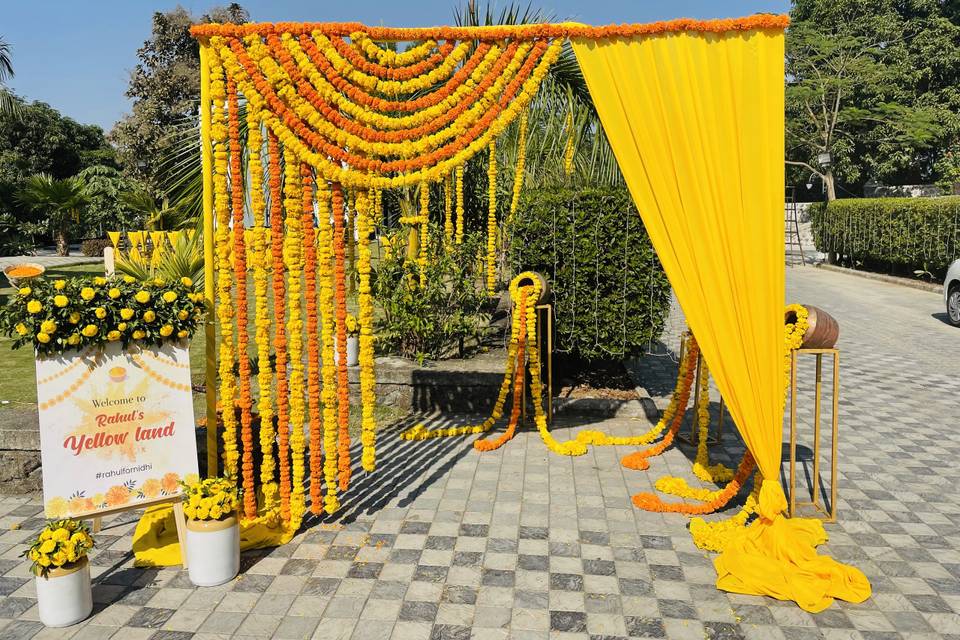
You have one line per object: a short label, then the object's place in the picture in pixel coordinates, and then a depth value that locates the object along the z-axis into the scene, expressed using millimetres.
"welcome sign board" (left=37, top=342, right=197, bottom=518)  3643
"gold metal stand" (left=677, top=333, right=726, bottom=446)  5969
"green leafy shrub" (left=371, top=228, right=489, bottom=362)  7430
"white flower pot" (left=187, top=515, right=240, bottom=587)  3672
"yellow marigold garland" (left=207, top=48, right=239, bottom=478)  3875
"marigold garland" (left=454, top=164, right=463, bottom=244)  8180
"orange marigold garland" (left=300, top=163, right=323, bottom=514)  4035
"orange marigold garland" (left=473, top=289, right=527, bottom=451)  5927
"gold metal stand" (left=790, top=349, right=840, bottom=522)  4348
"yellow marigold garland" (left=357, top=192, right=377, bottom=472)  4098
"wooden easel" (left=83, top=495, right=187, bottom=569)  3850
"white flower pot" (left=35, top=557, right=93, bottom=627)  3291
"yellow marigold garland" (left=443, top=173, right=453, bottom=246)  8406
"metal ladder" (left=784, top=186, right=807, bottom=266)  25531
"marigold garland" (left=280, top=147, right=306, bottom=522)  3986
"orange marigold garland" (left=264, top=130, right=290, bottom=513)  4027
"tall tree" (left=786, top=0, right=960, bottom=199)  27844
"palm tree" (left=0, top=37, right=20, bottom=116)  19562
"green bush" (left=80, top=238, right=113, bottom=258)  25641
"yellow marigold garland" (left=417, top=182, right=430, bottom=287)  7739
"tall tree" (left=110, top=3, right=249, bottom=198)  23875
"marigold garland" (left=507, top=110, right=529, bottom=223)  7848
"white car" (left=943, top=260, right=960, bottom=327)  12016
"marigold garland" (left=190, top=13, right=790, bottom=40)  3840
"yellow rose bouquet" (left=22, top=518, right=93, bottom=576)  3266
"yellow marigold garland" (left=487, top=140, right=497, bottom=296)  8203
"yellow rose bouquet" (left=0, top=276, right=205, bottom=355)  3527
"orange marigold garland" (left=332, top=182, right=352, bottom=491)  4086
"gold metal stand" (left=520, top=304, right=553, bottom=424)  6352
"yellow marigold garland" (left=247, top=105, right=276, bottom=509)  3900
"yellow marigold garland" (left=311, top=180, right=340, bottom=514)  4152
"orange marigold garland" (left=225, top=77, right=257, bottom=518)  3932
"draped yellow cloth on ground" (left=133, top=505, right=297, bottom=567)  3979
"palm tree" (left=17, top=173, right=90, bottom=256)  22281
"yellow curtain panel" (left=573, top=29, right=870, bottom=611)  3904
